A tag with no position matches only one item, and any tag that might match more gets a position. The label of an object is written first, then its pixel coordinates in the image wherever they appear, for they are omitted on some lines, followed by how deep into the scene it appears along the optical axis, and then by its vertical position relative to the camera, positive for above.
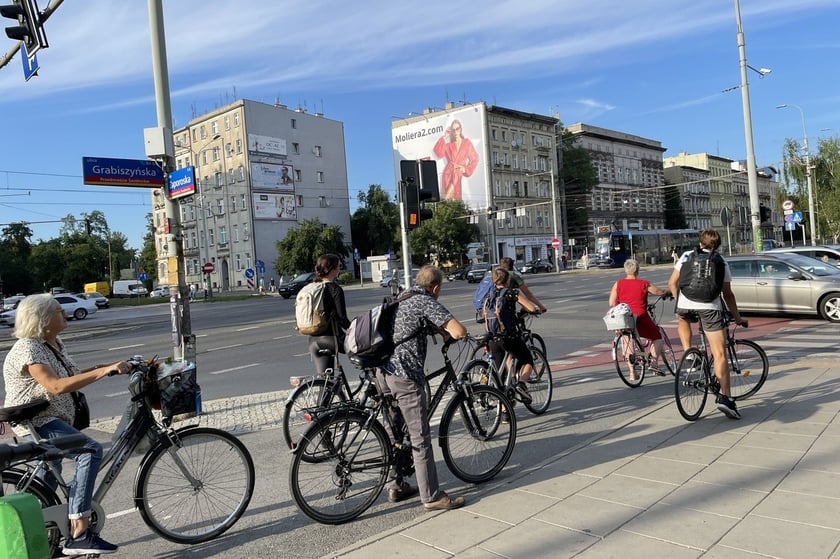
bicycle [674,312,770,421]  6.15 -1.27
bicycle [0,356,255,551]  3.69 -1.15
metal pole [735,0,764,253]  20.91 +3.13
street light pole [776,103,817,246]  40.45 +2.12
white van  76.19 +1.03
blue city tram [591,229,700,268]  59.88 +0.92
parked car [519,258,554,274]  61.94 -0.34
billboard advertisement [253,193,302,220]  70.56 +8.88
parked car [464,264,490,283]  50.81 -0.37
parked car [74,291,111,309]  50.81 -0.16
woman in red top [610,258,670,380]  8.27 -0.55
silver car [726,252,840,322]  14.07 -0.94
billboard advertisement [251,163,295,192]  70.31 +12.13
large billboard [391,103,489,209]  74.19 +14.88
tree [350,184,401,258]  77.57 +6.42
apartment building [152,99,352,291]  70.44 +11.91
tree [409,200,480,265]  67.69 +3.72
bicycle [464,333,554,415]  6.42 -1.14
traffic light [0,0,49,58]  9.21 +4.07
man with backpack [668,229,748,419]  6.22 -0.44
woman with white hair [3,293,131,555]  3.65 -0.46
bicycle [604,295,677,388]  8.15 -1.27
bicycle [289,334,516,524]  4.18 -1.22
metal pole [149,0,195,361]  7.50 +0.80
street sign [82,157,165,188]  7.36 +1.46
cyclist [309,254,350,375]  6.16 -0.36
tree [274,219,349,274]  64.25 +3.66
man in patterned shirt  4.27 -0.69
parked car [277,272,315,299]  41.25 -0.22
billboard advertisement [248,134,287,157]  70.06 +15.64
